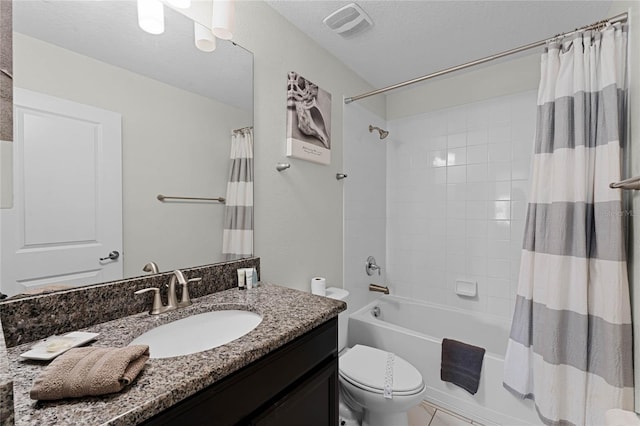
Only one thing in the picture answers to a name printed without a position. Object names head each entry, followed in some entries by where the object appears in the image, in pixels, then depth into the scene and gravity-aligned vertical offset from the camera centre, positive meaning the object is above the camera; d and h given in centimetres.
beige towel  51 -32
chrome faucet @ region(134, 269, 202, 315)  98 -32
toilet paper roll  171 -47
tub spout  229 -65
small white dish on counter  65 -34
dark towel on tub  171 -96
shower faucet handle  247 -49
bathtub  165 -99
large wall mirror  81 +27
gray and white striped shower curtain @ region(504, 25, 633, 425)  128 -19
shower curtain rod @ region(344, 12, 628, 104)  131 +88
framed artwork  166 +58
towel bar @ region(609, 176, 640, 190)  102 +11
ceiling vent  156 +113
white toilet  137 -89
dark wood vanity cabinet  63 -51
